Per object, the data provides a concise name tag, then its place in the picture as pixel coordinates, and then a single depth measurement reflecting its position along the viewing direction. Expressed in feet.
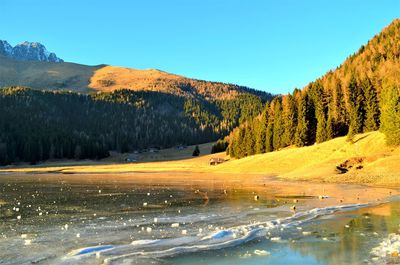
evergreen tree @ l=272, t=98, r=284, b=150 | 353.51
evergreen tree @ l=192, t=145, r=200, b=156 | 568.65
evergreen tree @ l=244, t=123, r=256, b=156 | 383.86
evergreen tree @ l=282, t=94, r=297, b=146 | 344.69
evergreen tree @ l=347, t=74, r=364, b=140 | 293.02
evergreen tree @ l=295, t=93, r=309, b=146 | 322.75
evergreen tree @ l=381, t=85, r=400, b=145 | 221.66
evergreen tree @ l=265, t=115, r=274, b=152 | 360.11
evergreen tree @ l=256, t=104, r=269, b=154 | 368.07
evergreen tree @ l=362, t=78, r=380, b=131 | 292.40
